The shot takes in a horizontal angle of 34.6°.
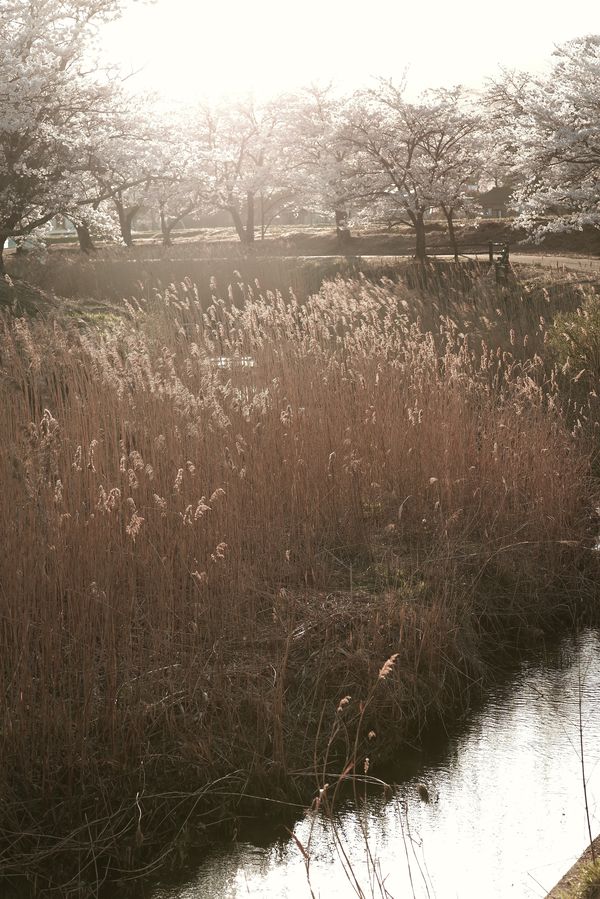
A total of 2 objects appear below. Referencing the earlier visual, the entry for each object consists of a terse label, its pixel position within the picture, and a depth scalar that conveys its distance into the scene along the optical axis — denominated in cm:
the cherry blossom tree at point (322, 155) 2720
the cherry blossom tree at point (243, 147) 3516
